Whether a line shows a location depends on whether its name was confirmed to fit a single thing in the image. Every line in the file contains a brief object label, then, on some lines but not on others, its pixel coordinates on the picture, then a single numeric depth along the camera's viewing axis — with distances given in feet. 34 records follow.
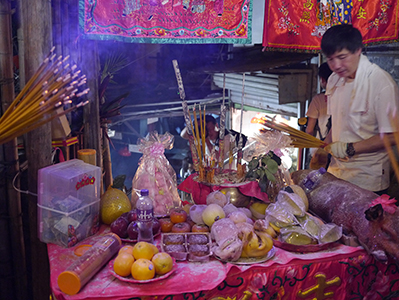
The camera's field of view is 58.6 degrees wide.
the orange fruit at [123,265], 5.32
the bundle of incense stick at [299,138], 8.60
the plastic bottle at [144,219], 6.33
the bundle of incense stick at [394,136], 7.39
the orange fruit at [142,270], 5.24
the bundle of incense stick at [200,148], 8.33
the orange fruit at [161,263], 5.40
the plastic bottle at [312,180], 8.13
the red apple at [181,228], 6.77
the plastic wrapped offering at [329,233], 6.36
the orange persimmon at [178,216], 7.08
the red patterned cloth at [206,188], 7.75
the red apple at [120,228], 6.64
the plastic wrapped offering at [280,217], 6.64
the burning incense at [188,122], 8.04
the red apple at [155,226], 6.70
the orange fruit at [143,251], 5.49
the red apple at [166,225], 6.97
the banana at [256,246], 5.91
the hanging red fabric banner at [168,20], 8.67
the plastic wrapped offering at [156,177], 7.70
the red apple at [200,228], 6.73
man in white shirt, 7.50
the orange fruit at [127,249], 5.63
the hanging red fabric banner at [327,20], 11.14
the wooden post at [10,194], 7.38
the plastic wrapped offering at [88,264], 5.00
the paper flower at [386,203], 6.10
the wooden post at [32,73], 7.23
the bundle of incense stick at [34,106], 5.58
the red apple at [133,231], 6.45
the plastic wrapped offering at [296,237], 6.32
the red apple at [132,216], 6.78
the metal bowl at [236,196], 7.73
